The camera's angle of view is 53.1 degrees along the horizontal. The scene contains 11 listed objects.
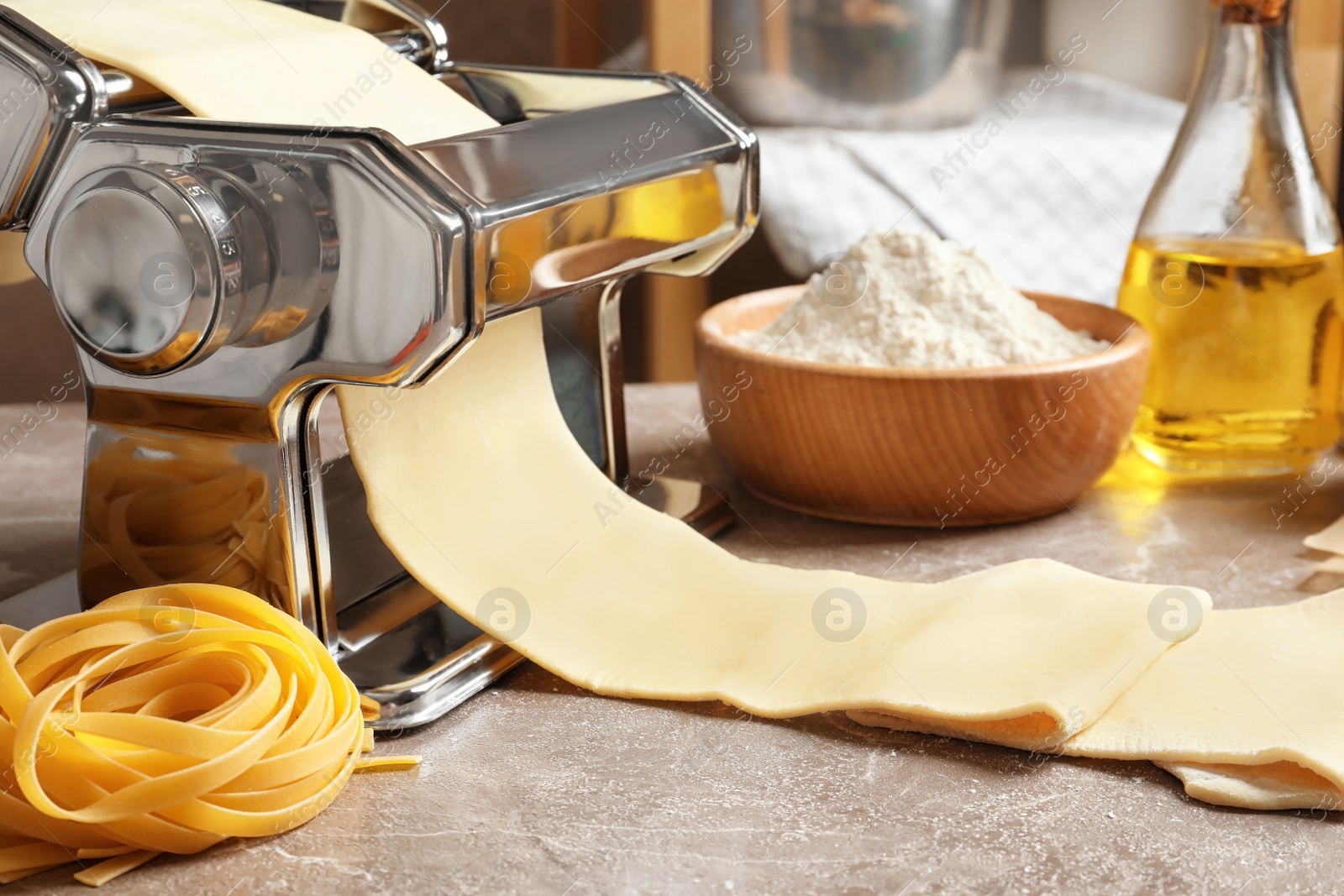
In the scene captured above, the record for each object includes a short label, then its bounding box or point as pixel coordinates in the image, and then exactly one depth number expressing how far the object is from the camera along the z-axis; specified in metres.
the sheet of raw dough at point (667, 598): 0.50
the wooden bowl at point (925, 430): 0.67
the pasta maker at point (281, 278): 0.45
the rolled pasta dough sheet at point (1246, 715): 0.45
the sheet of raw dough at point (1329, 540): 0.67
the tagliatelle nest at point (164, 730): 0.41
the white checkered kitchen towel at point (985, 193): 1.26
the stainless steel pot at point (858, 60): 1.34
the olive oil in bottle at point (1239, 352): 0.75
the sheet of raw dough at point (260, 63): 0.51
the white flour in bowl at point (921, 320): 0.70
